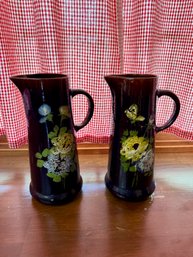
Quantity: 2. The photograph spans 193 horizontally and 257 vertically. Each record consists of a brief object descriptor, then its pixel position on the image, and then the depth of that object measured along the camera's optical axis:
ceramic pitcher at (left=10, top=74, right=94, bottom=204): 0.37
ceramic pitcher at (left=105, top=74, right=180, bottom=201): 0.38
